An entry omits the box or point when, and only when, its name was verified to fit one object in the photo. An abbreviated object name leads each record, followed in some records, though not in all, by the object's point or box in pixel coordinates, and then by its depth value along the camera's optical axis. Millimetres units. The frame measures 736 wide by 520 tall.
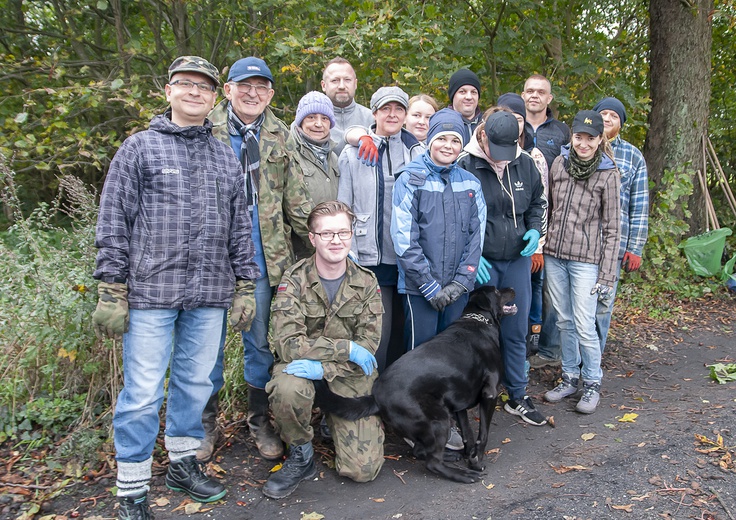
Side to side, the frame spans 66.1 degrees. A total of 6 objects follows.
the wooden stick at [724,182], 7816
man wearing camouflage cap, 2754
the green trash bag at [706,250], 7297
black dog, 3375
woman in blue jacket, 3652
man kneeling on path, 3256
